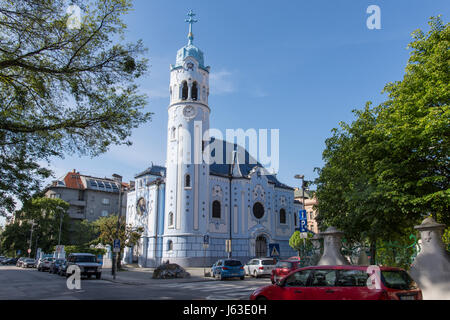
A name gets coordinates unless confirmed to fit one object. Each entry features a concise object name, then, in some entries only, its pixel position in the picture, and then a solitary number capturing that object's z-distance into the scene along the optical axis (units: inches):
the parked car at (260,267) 1050.1
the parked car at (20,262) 1847.8
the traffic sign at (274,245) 1743.4
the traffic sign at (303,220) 919.7
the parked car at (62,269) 1088.4
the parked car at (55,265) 1204.5
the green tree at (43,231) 2332.7
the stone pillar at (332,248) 580.1
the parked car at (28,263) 1760.6
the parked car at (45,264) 1360.7
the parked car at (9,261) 2329.7
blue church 1542.8
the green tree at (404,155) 569.6
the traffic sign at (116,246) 979.3
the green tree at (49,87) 425.1
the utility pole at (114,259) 974.1
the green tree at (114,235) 1424.7
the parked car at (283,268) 794.6
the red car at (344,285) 299.7
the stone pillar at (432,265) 426.3
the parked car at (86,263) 943.7
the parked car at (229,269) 948.0
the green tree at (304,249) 736.0
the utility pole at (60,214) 2243.4
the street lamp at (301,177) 1128.4
